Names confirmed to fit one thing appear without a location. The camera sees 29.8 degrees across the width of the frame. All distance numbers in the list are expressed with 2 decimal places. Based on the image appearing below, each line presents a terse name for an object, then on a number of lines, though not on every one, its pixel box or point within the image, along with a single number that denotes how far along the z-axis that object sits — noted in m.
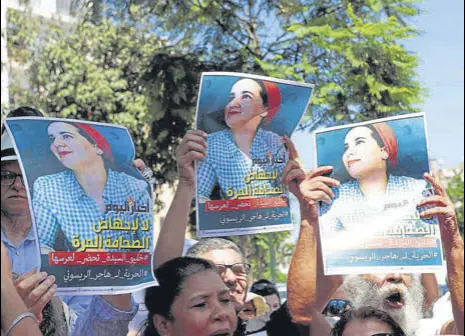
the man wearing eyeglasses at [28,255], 2.93
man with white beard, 3.05
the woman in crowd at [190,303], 2.75
